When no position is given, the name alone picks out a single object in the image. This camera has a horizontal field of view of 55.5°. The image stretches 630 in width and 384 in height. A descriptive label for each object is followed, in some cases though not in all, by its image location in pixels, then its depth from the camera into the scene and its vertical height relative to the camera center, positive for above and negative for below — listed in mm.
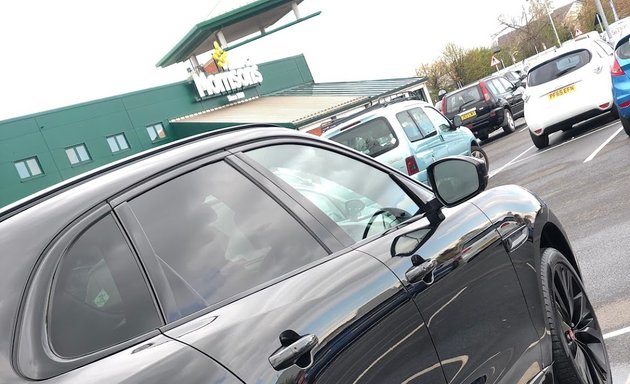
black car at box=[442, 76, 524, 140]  18234 -1070
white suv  10688 -942
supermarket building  29328 +4460
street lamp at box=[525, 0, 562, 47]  63188 +3155
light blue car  8664 -425
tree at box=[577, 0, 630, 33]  65500 +523
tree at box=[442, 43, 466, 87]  66875 +1765
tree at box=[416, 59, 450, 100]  67312 +823
